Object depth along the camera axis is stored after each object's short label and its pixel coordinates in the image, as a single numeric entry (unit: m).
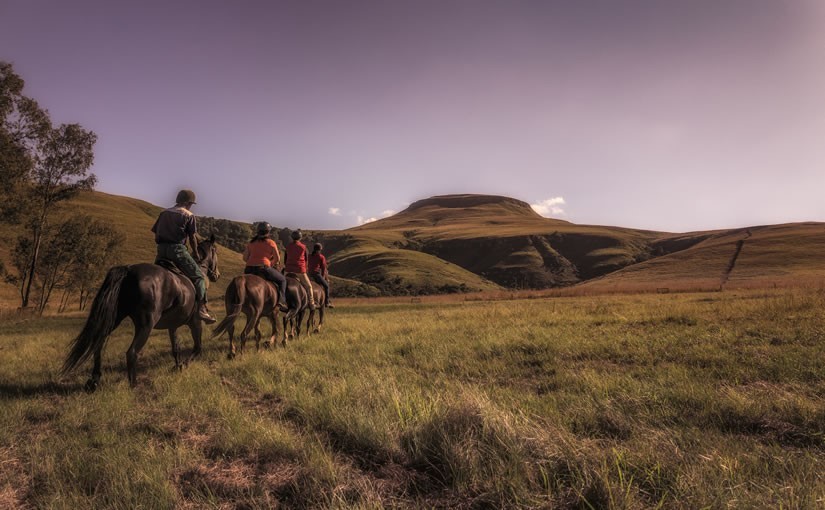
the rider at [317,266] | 16.00
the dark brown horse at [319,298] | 15.17
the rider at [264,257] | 11.52
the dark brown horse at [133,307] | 6.68
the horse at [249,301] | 9.81
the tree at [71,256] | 34.66
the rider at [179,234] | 8.31
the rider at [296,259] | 13.91
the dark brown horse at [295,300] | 12.51
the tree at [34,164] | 23.61
